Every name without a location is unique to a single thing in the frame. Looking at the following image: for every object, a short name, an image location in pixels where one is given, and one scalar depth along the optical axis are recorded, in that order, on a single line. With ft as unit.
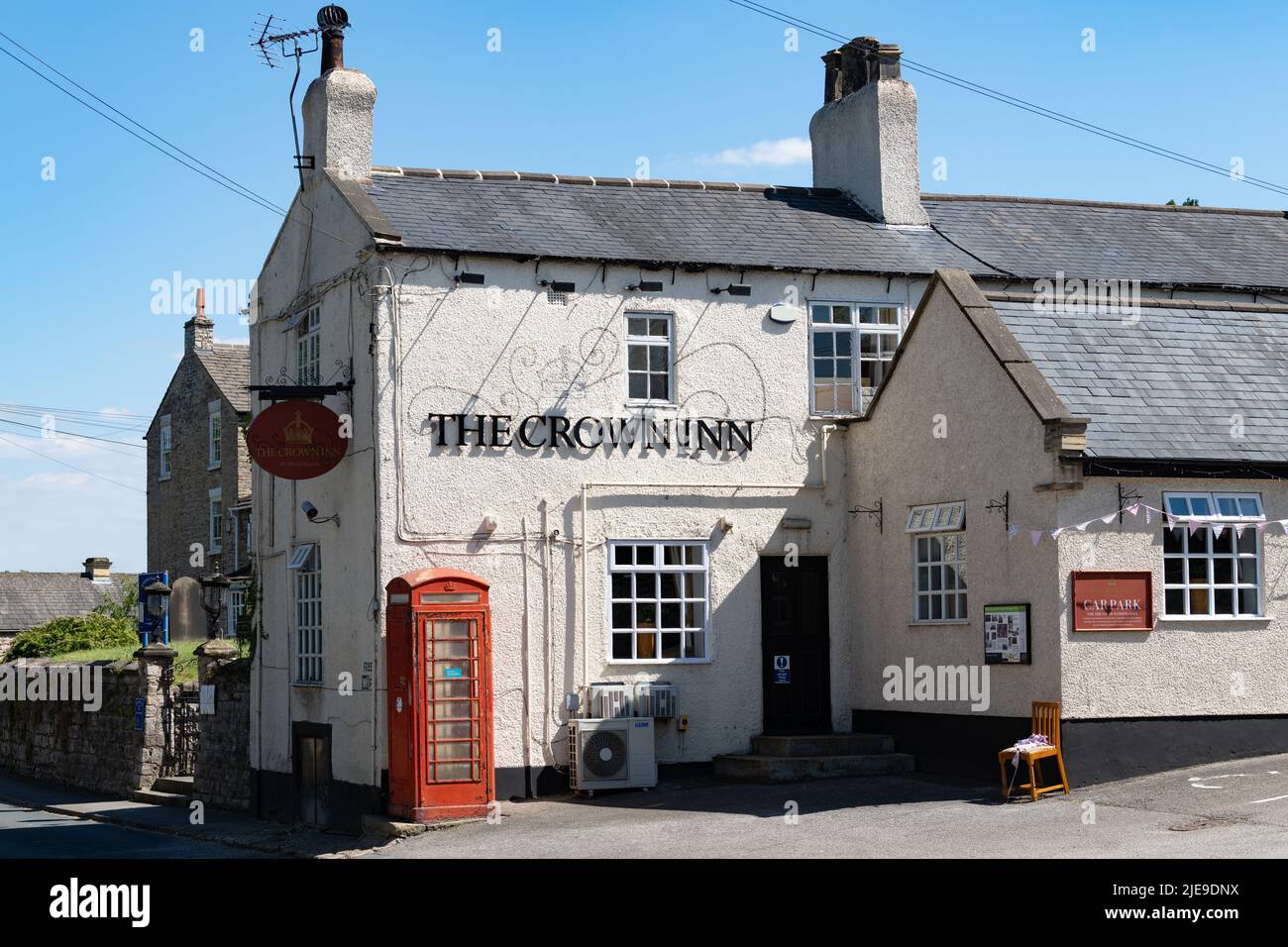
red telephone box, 57.41
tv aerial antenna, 70.74
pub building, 55.52
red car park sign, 53.93
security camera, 66.66
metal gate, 88.22
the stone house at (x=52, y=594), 169.37
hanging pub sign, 63.10
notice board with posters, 55.67
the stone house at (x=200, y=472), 136.36
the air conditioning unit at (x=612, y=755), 61.67
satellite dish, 67.87
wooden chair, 52.60
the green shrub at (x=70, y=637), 128.77
